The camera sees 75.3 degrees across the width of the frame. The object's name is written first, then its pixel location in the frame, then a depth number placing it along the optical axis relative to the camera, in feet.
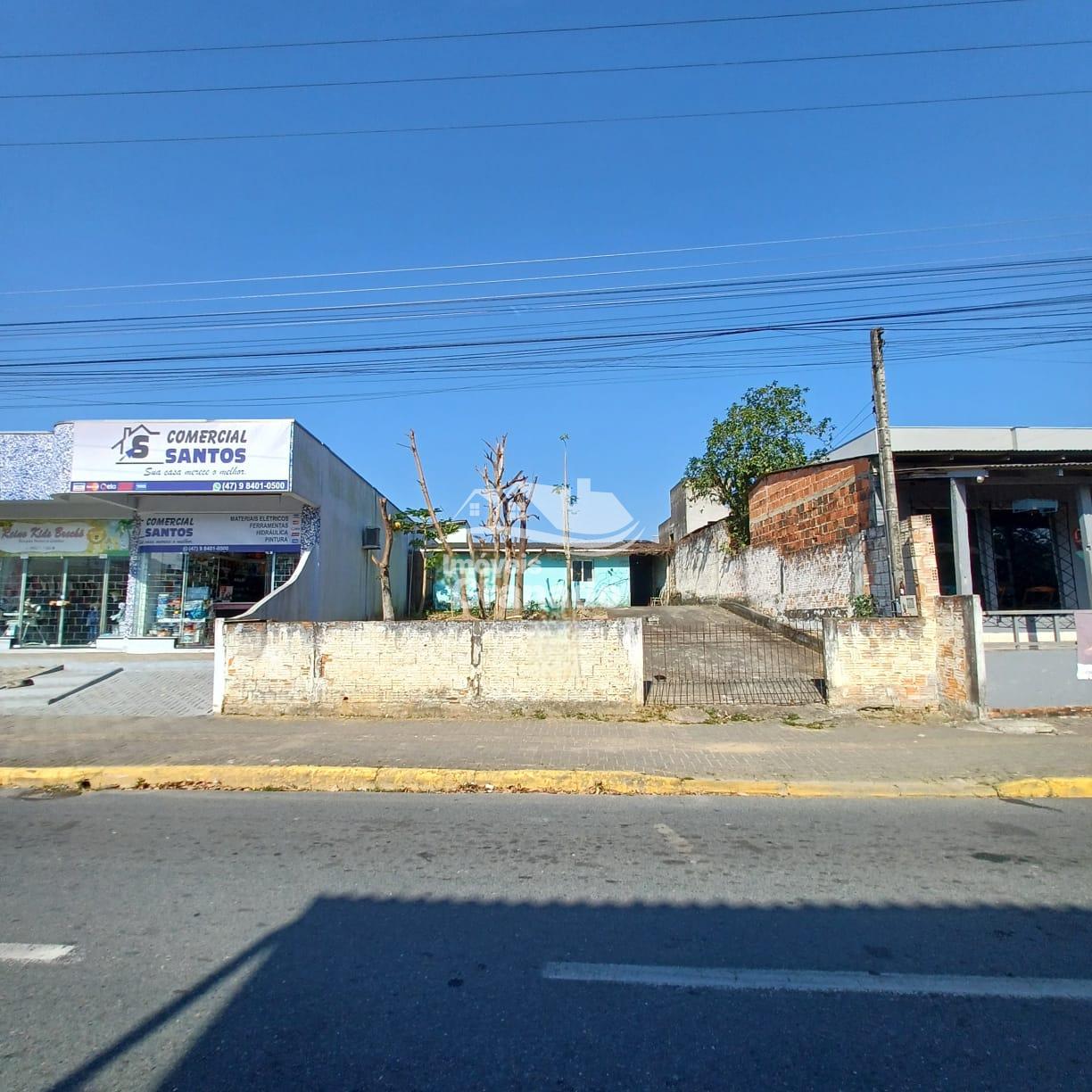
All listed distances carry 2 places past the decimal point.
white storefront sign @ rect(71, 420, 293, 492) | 44.65
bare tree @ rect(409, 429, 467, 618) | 47.39
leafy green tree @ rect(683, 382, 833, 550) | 74.02
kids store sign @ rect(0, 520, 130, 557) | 51.31
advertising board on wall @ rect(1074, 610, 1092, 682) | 31.01
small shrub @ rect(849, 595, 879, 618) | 43.45
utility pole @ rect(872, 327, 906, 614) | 34.24
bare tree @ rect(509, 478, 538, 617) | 53.47
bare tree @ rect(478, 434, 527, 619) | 49.78
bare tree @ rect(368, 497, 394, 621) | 49.75
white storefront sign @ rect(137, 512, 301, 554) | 49.65
